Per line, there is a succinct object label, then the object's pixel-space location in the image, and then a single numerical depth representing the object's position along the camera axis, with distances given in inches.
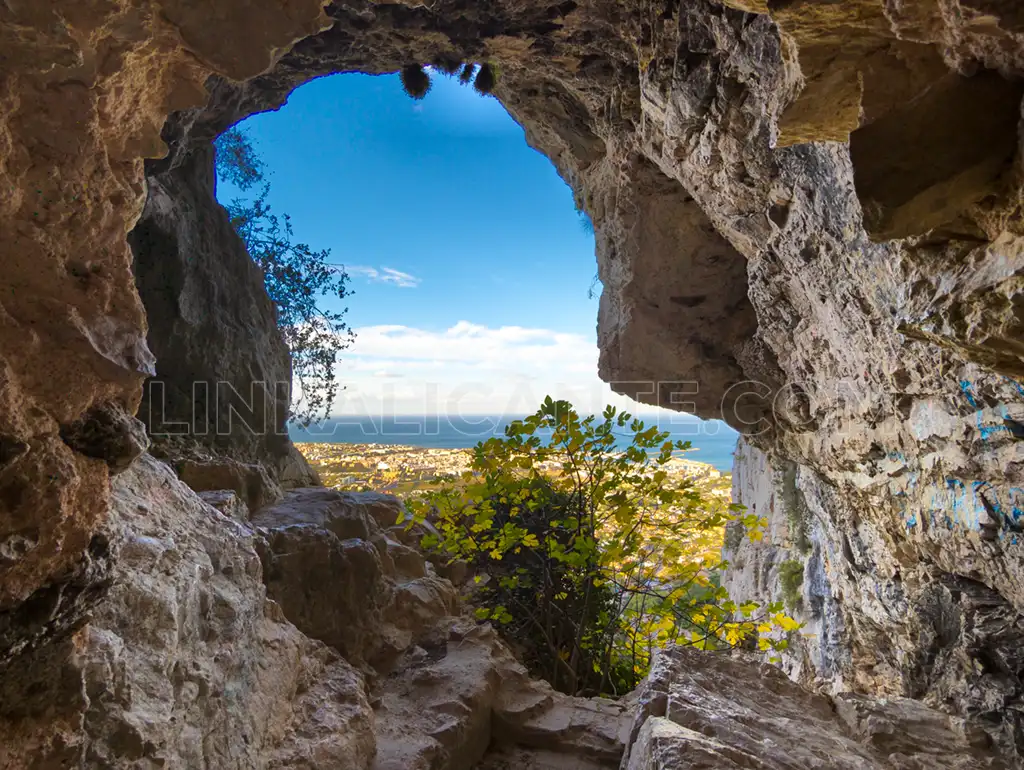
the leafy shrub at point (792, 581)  293.4
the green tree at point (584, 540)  178.9
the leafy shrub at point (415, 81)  225.3
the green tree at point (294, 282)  289.7
